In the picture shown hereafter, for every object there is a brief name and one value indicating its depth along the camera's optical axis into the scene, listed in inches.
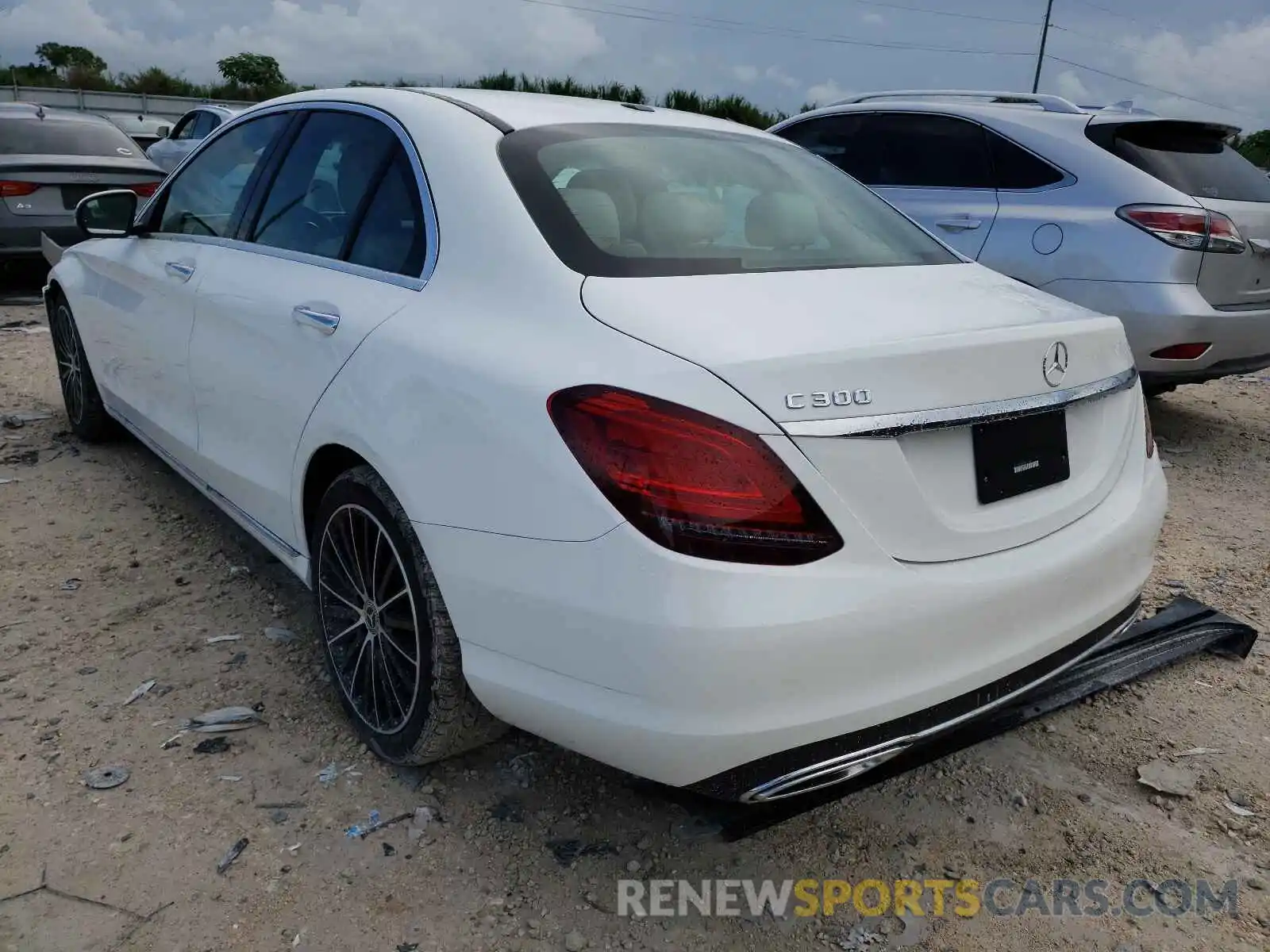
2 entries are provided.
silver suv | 191.9
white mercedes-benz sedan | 67.7
